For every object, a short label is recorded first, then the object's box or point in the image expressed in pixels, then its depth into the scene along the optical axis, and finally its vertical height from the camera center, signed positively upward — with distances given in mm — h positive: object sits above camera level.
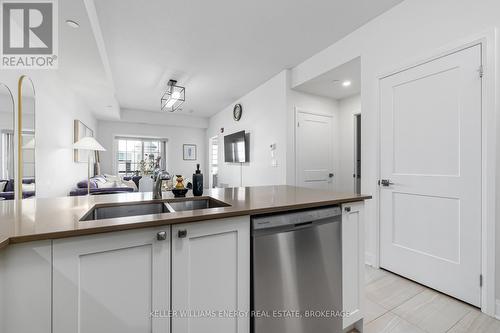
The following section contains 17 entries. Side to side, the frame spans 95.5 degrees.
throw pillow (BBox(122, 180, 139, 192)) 5577 -444
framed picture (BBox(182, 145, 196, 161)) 7281 +439
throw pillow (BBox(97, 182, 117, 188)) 4445 -395
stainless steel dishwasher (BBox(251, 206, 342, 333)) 1157 -584
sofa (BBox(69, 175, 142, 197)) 3587 -384
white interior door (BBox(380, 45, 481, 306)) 1718 -66
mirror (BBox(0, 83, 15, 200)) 1974 +198
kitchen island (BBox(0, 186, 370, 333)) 765 -398
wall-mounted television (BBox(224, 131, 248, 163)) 4809 +409
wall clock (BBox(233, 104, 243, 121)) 5151 +1260
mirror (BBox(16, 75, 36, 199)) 2225 +288
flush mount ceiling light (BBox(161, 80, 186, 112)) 4255 +1484
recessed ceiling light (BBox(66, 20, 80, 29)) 1997 +1265
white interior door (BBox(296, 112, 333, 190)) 3760 +258
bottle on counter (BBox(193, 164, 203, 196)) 1594 -124
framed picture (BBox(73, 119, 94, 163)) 4109 +570
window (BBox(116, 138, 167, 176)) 6723 +464
